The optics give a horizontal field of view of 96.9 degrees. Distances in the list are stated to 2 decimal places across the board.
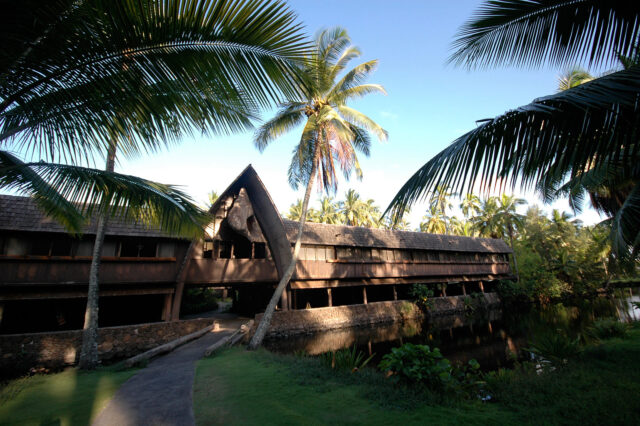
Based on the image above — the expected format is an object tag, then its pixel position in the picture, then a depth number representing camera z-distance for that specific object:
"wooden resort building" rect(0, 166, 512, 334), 11.23
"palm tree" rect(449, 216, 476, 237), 46.09
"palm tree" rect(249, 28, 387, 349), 11.94
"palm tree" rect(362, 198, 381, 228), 43.34
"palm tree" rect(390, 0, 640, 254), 1.87
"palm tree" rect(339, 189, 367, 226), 42.34
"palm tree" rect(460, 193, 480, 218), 38.88
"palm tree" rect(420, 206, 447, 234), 43.53
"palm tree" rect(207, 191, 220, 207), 34.84
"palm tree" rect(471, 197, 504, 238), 33.47
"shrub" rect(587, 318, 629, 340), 9.46
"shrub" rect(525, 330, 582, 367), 7.21
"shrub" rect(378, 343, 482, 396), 5.18
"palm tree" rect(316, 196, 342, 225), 43.78
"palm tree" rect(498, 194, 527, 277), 32.75
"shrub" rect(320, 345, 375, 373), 7.08
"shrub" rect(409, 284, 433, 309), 20.31
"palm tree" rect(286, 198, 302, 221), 45.19
